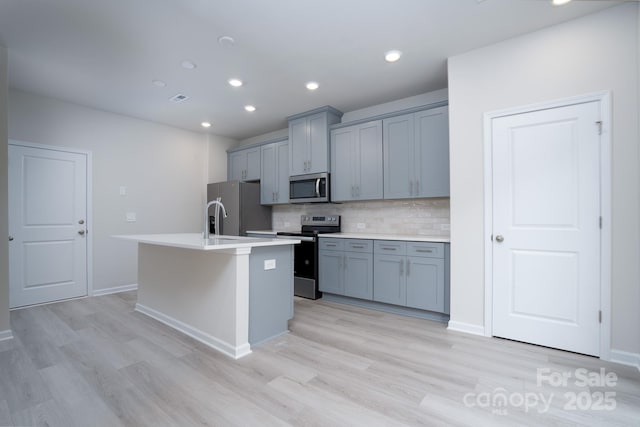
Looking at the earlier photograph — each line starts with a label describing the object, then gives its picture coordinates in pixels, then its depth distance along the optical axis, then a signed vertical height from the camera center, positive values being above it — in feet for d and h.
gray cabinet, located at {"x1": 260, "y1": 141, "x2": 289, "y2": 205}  16.06 +2.25
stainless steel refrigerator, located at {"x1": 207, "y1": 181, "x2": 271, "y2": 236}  16.35 +0.33
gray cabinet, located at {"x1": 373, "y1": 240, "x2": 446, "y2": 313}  10.28 -2.23
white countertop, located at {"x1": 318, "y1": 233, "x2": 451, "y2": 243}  10.30 -0.93
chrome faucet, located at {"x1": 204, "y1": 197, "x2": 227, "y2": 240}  9.09 -0.51
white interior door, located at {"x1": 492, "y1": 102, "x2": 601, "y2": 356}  7.66 -0.39
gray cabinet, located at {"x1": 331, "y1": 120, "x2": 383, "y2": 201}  12.74 +2.31
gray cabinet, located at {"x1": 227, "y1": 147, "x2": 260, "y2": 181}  17.52 +3.02
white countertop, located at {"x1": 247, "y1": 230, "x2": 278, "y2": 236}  15.48 -0.98
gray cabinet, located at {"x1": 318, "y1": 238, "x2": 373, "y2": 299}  11.94 -2.25
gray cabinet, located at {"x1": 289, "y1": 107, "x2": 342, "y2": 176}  14.11 +3.64
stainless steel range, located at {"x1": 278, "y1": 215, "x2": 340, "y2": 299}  13.34 -2.24
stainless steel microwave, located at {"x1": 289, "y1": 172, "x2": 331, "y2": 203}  14.07 +1.25
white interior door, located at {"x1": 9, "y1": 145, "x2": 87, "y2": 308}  11.99 -0.45
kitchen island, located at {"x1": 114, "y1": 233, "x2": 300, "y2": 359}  7.84 -2.25
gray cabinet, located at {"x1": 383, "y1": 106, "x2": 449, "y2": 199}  11.08 +2.32
